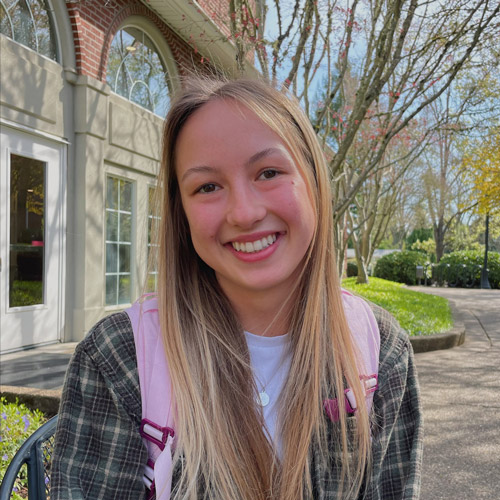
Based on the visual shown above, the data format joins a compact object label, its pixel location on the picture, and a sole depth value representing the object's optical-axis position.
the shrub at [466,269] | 22.42
